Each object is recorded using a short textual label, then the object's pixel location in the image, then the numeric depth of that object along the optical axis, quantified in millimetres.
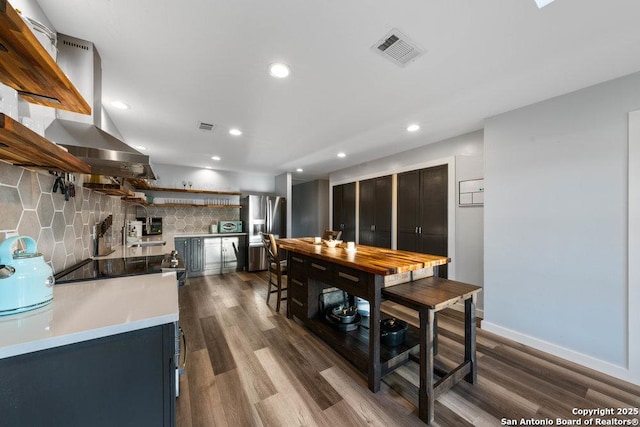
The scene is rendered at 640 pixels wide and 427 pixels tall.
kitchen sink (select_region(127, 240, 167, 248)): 3109
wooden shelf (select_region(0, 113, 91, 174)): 692
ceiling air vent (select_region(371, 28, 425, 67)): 1490
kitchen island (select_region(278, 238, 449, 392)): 1718
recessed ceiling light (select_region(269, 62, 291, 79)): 1770
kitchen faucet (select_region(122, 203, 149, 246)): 3336
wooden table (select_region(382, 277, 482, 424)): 1456
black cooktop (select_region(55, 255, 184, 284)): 1462
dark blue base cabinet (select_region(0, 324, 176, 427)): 732
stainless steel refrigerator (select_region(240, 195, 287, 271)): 5340
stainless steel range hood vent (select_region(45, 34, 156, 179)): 1357
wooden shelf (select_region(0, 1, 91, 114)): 687
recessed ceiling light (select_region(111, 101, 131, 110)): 2309
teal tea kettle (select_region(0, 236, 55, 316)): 871
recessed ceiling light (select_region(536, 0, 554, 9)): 1249
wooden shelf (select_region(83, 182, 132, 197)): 1956
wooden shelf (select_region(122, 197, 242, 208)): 4830
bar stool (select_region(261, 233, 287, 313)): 3006
